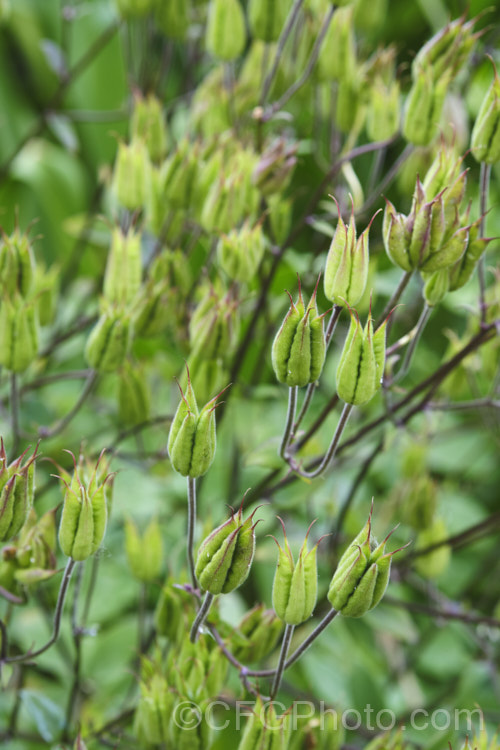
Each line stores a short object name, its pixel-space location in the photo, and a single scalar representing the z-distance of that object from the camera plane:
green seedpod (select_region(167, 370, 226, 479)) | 0.52
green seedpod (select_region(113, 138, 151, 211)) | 0.62
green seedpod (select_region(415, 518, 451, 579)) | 0.65
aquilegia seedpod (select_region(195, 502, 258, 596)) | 0.51
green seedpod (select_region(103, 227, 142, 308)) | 0.59
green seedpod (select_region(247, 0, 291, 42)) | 0.63
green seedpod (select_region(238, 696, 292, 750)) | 0.52
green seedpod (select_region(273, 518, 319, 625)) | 0.52
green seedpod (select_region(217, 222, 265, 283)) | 0.58
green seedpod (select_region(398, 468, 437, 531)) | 0.65
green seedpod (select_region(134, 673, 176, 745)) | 0.54
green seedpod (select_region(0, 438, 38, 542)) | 0.52
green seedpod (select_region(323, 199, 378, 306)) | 0.53
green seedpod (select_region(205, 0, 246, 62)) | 0.64
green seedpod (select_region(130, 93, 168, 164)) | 0.65
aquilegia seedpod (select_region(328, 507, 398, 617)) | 0.51
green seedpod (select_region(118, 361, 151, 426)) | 0.62
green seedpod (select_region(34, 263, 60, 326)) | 0.64
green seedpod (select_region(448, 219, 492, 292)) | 0.56
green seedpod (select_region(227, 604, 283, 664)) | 0.56
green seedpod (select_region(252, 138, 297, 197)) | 0.60
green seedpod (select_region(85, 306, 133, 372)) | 0.58
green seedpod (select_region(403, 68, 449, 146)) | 0.59
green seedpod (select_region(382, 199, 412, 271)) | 0.54
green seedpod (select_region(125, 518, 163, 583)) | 0.60
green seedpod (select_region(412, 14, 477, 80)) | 0.58
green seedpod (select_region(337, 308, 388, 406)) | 0.52
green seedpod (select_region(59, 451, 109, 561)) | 0.52
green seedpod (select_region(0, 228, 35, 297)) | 0.57
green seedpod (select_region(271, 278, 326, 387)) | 0.52
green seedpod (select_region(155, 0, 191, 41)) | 0.68
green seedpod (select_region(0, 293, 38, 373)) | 0.56
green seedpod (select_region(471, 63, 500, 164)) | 0.56
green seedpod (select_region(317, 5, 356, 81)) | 0.62
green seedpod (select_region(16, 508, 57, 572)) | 0.55
